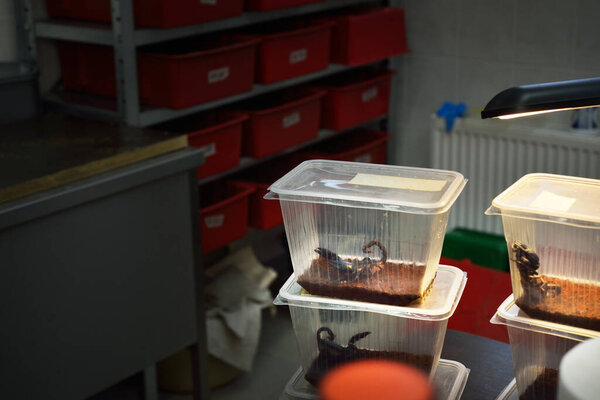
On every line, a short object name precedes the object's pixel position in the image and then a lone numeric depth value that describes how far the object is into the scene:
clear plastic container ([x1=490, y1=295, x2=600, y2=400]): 0.91
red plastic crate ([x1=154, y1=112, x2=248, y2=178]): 2.44
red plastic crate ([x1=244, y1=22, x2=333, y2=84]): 2.59
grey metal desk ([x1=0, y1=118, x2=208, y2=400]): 1.70
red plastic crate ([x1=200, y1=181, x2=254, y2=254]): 2.49
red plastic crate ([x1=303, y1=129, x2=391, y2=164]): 3.01
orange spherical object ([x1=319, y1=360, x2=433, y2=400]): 0.39
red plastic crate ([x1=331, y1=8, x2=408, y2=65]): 2.88
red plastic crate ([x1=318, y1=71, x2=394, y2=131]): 2.94
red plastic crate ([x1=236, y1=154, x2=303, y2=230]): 2.66
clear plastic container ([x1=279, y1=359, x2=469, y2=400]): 1.00
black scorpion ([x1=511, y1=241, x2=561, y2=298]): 0.93
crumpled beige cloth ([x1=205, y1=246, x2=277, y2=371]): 2.53
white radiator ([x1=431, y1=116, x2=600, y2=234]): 2.79
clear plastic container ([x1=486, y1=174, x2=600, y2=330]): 0.90
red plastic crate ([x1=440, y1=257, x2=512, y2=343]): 1.88
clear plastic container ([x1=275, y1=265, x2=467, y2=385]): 0.96
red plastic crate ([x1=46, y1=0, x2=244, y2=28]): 2.17
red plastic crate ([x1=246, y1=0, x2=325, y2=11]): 2.51
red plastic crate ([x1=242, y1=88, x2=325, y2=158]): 2.63
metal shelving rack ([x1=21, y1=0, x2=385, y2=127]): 2.15
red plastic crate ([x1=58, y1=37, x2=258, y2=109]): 2.26
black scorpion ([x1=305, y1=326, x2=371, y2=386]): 0.98
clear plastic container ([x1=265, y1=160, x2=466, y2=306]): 0.96
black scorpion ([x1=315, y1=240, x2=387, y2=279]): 0.98
